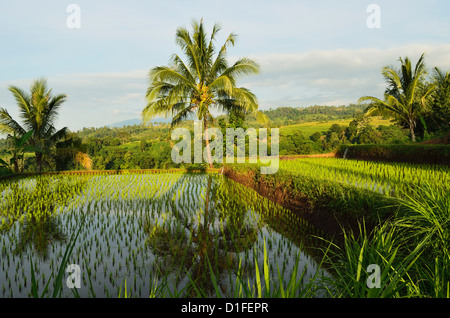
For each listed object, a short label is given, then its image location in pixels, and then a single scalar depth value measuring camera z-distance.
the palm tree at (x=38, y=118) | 13.56
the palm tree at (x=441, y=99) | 14.86
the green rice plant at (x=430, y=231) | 2.24
